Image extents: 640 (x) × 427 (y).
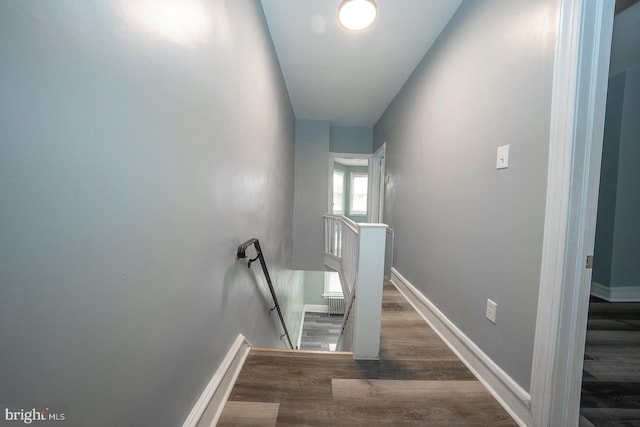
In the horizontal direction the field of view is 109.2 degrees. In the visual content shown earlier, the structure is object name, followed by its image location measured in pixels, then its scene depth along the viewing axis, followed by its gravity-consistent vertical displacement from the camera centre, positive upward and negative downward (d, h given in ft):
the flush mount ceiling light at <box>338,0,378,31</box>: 5.47 +4.76
